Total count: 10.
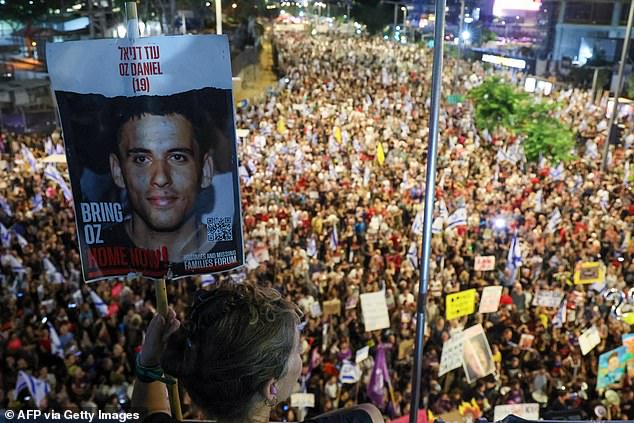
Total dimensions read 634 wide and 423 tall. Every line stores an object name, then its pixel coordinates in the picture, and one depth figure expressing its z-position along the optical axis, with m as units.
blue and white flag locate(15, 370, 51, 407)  5.18
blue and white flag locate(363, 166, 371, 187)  11.34
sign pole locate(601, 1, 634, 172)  11.91
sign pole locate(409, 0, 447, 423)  2.57
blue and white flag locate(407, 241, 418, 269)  7.95
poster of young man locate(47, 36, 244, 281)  2.16
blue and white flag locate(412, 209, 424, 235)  8.62
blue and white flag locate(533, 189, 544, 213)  10.21
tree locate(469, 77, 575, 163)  13.73
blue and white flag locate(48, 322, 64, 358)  5.80
